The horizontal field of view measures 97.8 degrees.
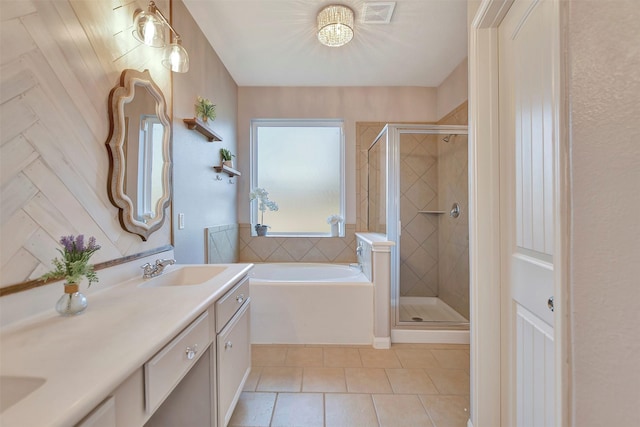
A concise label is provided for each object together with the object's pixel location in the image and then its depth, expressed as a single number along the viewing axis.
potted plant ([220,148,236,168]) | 2.76
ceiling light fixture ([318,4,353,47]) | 2.01
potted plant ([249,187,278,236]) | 3.36
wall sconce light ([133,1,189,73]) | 1.37
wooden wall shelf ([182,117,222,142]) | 2.01
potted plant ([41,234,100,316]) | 0.91
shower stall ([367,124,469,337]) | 2.64
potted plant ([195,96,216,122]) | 2.23
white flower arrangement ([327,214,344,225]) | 3.38
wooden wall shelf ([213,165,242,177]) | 2.64
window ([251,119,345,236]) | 3.54
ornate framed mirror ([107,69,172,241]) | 1.28
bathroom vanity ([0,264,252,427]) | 0.55
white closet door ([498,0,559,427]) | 0.96
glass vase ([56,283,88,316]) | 0.92
